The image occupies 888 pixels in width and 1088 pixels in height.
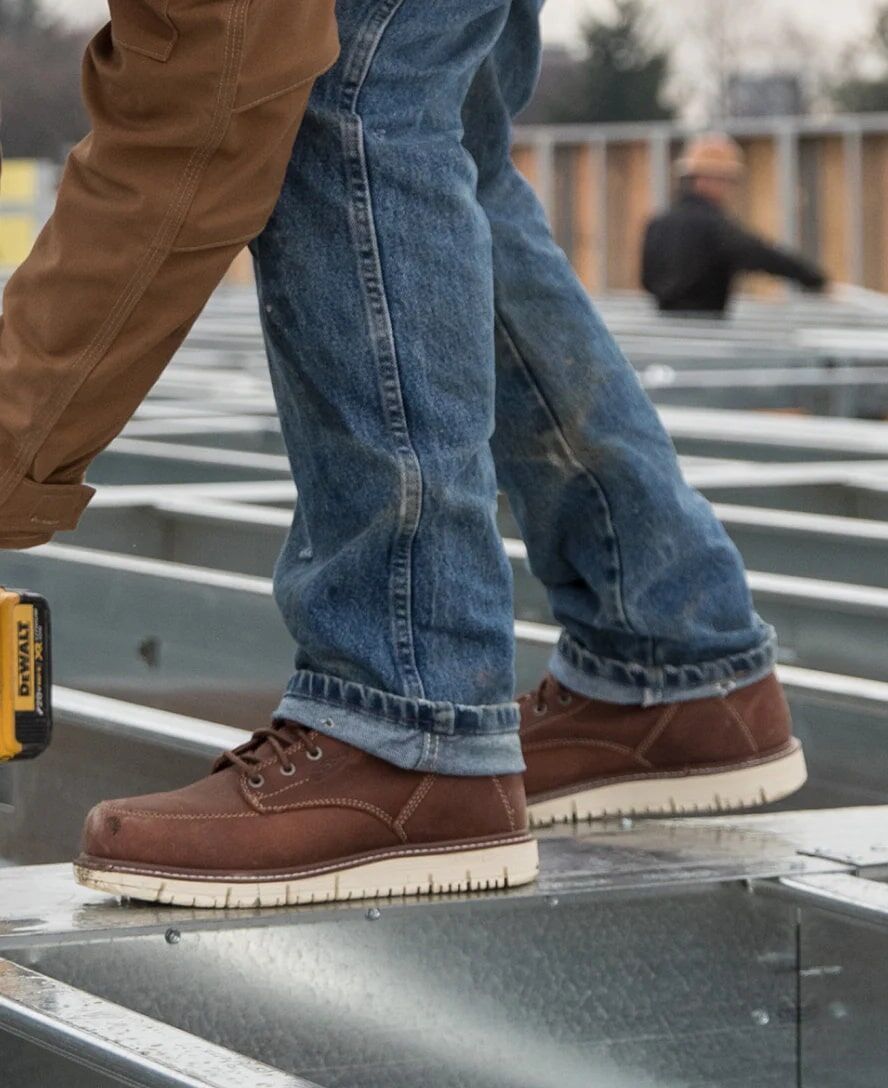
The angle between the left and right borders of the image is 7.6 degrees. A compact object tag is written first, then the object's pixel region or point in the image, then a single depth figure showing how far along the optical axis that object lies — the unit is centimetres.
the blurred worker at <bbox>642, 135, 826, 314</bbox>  1784
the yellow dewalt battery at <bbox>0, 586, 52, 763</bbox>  445
